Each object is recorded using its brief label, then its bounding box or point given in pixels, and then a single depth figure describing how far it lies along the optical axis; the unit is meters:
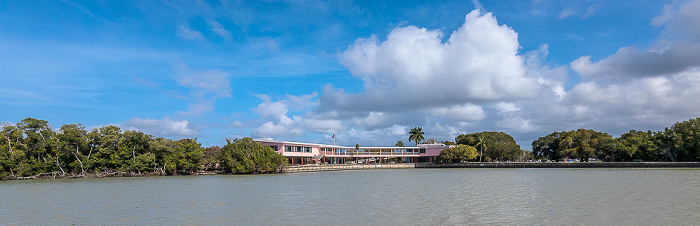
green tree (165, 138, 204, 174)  66.38
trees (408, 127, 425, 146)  131.12
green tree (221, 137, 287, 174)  69.25
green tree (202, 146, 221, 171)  72.88
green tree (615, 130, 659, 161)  82.44
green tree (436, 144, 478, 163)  102.81
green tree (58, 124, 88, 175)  60.19
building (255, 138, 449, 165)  102.64
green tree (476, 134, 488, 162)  108.00
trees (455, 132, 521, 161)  107.00
